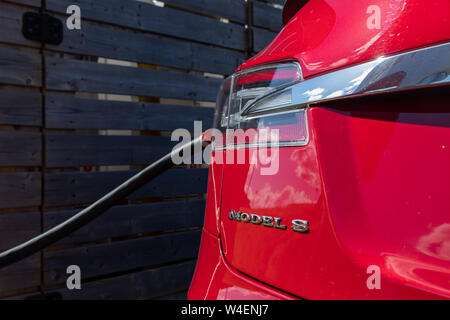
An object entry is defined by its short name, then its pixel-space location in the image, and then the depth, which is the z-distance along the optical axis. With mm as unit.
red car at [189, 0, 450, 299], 676
